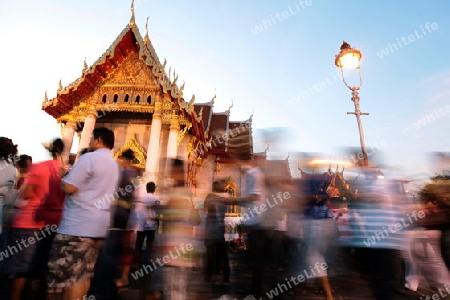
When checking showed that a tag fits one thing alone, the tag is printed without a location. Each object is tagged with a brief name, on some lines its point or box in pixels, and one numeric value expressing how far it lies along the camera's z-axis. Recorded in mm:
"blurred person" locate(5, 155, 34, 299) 2703
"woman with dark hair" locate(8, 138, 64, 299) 2729
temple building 11062
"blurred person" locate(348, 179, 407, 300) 3207
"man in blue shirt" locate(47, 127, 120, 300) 2109
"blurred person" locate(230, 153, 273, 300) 3567
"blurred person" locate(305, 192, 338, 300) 3834
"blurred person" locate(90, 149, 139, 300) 3645
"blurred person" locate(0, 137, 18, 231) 3076
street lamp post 6809
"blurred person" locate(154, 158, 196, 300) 2629
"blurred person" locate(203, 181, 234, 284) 5176
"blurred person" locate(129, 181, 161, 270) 4930
